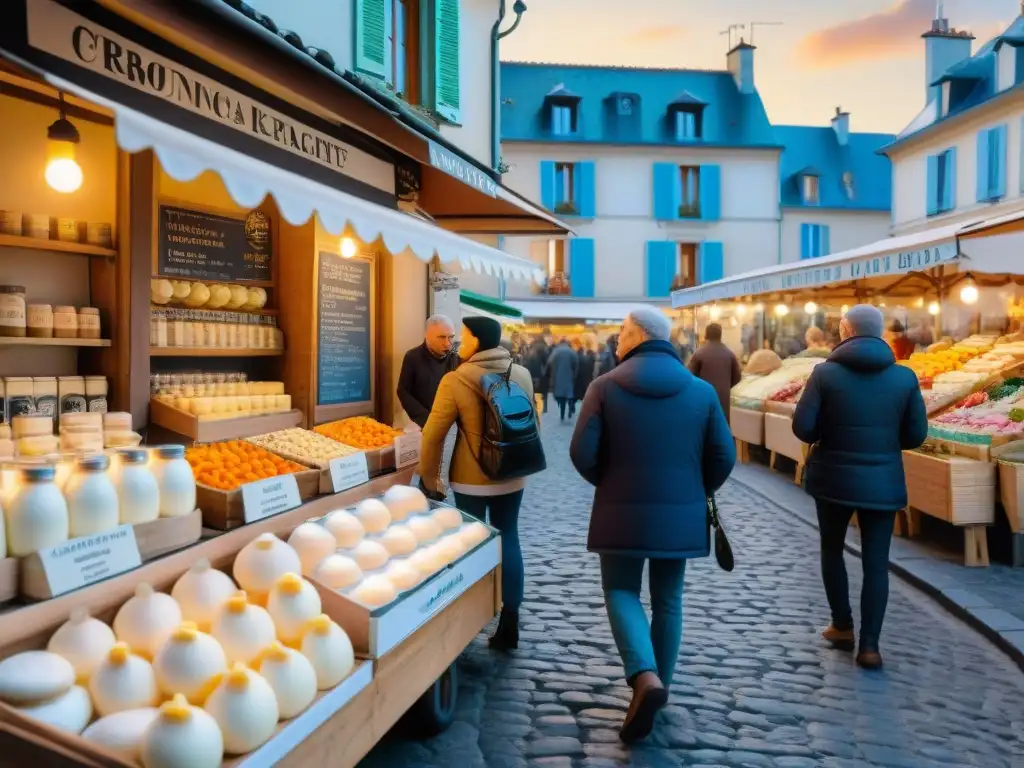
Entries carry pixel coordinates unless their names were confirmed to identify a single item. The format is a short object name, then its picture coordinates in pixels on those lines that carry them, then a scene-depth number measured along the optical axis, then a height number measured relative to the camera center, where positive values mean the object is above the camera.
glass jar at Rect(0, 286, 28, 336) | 4.46 +0.20
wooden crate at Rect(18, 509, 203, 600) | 2.75 -0.70
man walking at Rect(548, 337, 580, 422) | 19.94 -0.49
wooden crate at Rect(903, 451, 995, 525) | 7.11 -1.12
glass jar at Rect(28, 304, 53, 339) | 4.62 +0.15
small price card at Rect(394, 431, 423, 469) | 5.63 -0.62
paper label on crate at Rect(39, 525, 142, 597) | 2.79 -0.68
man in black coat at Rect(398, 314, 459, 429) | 6.90 -0.15
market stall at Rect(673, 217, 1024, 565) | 7.27 -0.09
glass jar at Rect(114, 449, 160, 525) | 3.24 -0.50
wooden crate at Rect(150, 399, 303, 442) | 5.11 -0.44
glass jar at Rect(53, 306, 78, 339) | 4.71 +0.15
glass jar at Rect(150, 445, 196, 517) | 3.42 -0.50
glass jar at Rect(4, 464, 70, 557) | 2.78 -0.51
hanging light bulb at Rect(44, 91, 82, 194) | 4.46 +0.99
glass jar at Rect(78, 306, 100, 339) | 4.83 +0.15
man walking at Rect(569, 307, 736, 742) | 4.04 -0.54
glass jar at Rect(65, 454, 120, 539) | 2.99 -0.50
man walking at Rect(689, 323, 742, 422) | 11.68 -0.18
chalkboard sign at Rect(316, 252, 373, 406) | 6.67 +0.16
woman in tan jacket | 5.02 -0.59
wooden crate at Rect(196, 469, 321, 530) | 3.78 -0.66
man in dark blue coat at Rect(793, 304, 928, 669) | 4.96 -0.46
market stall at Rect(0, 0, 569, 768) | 2.69 -0.44
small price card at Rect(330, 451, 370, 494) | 4.76 -0.66
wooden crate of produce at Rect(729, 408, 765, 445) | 13.02 -1.12
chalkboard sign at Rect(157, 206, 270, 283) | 5.68 +0.70
